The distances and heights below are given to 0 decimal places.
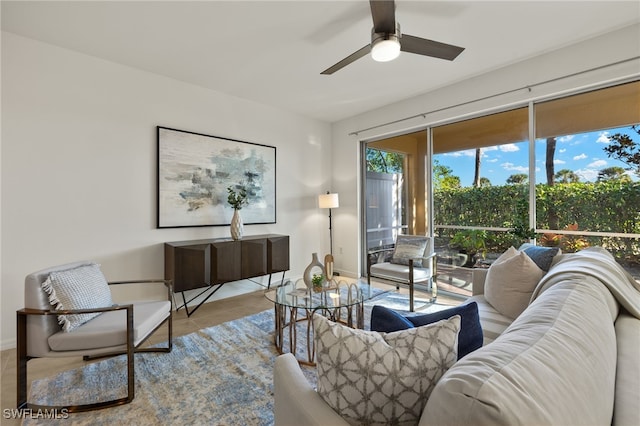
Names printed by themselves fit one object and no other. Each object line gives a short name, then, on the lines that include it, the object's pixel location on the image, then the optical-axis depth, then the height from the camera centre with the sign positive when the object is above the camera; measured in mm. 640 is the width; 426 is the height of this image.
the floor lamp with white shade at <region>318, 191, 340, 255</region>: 4664 +226
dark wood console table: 3143 -537
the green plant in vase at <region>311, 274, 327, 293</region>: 2654 -620
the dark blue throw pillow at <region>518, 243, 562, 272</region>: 2076 -313
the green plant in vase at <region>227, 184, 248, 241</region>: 3668 +166
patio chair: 3289 -626
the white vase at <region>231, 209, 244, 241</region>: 3664 -143
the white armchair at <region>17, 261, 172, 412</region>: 1711 -694
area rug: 1658 -1134
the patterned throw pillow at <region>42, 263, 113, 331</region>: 1793 -492
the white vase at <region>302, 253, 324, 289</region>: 2697 -552
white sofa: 528 -349
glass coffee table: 2256 -710
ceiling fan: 1825 +1261
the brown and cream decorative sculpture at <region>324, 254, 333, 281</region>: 2883 -529
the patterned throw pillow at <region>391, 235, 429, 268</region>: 3641 -441
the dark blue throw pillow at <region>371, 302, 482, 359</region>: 989 -389
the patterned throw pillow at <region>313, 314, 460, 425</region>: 742 -409
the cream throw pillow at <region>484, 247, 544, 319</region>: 1930 -481
